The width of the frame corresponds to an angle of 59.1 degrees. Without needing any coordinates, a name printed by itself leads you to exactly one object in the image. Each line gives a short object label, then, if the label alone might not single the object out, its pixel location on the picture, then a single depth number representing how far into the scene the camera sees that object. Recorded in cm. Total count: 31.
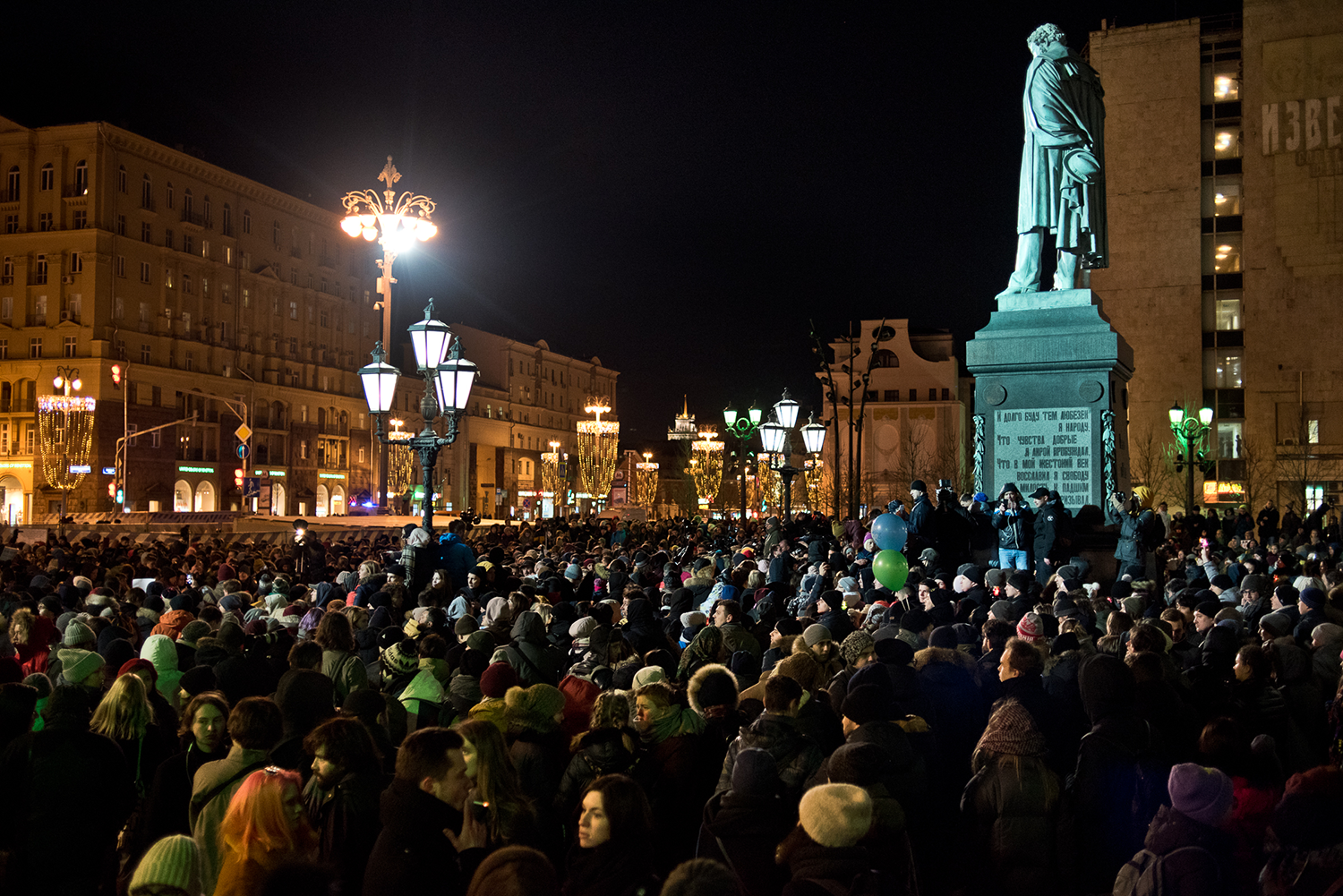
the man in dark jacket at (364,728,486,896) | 425
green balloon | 1262
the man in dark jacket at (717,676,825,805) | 538
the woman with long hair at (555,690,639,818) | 546
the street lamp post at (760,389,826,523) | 2327
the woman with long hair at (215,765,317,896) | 445
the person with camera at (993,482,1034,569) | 1362
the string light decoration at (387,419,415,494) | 8781
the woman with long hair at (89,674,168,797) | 610
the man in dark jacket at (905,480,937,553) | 1444
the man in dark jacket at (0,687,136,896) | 528
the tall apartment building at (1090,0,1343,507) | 5853
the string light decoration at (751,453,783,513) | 7575
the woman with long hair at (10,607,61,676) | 935
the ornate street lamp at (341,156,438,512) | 1898
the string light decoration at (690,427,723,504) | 8088
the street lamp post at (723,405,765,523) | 2792
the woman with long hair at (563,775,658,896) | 418
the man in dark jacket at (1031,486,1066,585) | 1345
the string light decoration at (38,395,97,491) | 6456
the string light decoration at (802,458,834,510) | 6746
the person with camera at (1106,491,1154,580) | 1391
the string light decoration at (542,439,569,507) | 10369
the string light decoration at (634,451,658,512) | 9619
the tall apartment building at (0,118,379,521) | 6962
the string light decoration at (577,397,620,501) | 9212
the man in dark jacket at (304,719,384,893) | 483
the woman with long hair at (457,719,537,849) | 475
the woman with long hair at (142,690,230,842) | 556
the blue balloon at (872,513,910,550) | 1389
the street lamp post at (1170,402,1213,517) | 2939
